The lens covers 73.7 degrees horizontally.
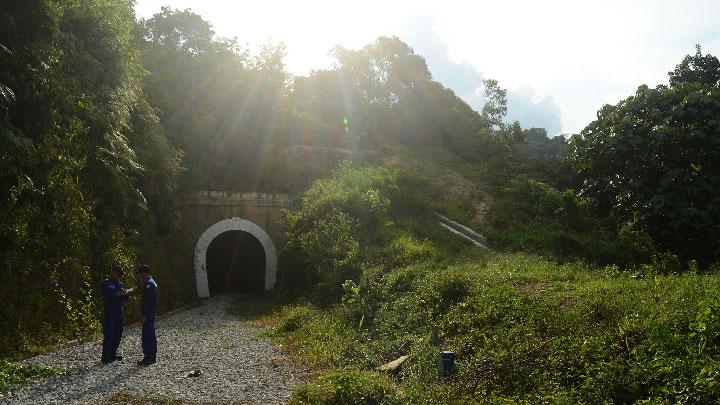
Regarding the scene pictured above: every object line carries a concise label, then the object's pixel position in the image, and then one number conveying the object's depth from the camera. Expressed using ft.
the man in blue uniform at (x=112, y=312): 28.60
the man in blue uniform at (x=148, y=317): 28.71
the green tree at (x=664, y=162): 42.83
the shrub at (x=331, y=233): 48.83
